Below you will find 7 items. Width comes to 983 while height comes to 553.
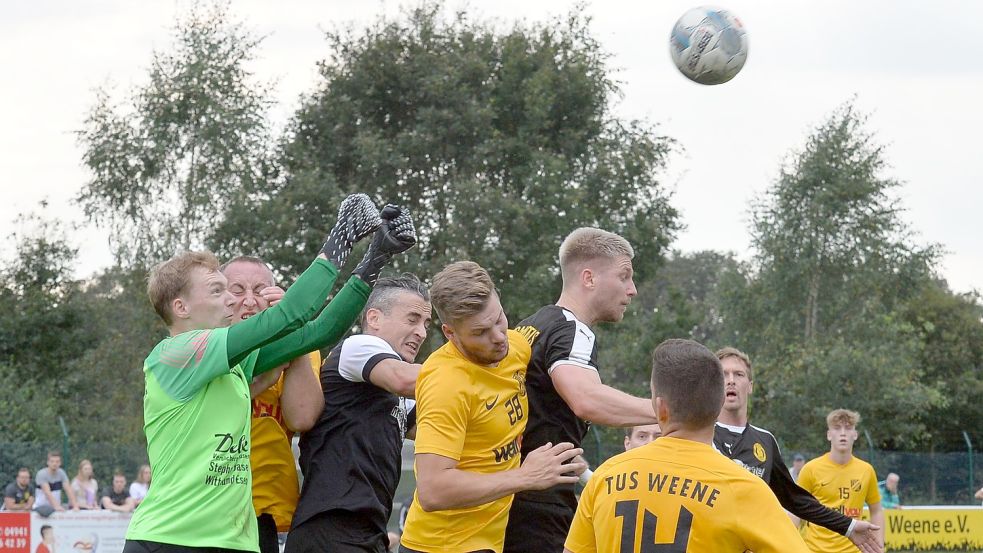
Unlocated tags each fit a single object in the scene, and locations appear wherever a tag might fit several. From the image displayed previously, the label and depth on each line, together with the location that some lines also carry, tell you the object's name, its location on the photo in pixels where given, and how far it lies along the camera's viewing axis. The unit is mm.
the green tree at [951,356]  41781
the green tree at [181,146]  29250
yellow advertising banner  21062
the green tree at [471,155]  28453
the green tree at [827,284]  34938
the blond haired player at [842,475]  12016
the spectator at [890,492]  21844
